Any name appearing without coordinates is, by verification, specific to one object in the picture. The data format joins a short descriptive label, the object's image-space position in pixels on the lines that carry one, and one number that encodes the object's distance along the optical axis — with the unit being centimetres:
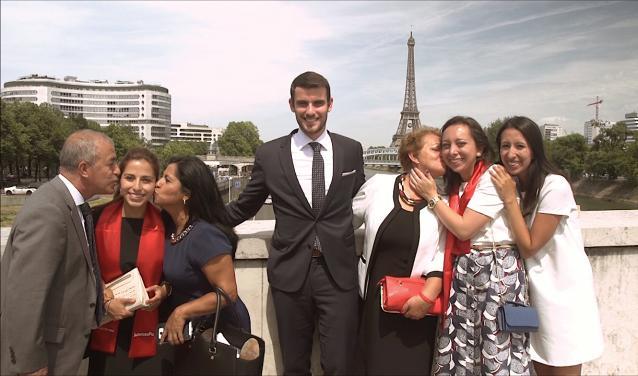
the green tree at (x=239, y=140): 9725
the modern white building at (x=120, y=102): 9706
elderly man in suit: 199
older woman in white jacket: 256
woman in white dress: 249
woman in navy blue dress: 236
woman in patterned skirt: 245
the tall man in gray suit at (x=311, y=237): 264
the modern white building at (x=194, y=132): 13938
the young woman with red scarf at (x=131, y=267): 243
